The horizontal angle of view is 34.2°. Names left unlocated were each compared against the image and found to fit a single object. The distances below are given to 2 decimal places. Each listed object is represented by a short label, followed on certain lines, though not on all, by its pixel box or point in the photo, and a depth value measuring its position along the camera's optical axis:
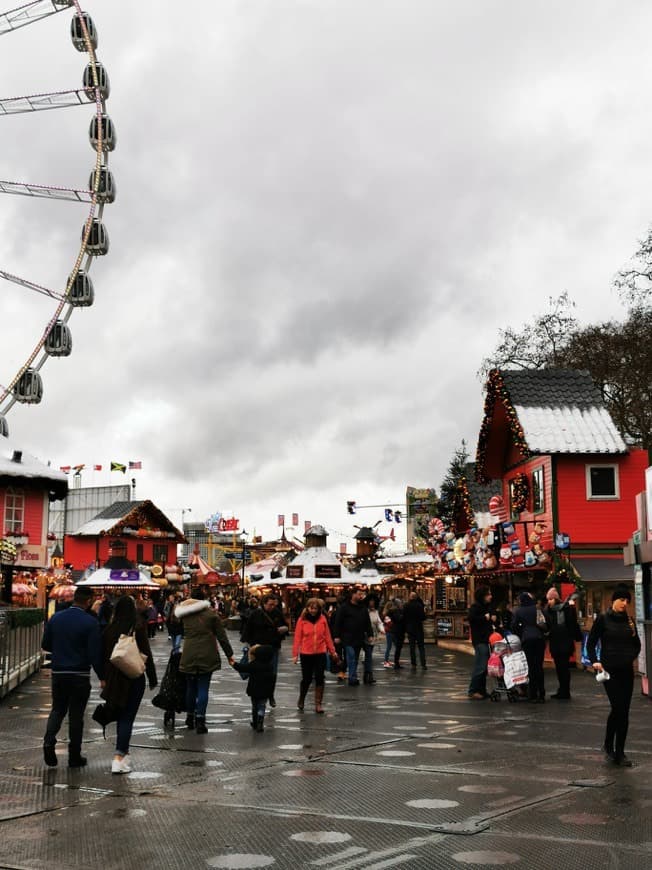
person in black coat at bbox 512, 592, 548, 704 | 16.89
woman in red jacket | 14.75
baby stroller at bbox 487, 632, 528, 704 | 16.86
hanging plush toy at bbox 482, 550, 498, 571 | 30.62
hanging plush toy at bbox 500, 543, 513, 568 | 28.62
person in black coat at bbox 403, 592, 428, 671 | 24.36
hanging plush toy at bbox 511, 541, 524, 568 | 28.69
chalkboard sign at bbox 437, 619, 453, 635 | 37.81
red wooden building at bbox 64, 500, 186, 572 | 76.25
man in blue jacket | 10.00
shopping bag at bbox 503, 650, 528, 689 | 16.80
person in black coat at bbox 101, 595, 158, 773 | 9.59
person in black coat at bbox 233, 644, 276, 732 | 12.94
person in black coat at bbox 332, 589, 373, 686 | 19.81
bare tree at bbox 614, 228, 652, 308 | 40.09
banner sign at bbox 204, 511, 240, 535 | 113.56
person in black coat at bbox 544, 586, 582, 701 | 17.67
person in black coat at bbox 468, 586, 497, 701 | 17.36
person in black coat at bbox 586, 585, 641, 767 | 10.16
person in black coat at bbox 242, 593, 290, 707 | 14.06
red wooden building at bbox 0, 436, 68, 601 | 43.97
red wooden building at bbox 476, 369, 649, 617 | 28.81
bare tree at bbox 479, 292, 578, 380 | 46.44
